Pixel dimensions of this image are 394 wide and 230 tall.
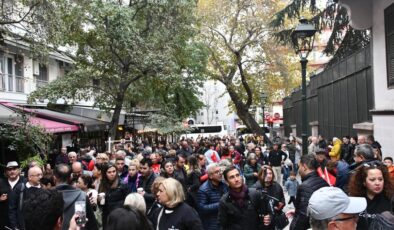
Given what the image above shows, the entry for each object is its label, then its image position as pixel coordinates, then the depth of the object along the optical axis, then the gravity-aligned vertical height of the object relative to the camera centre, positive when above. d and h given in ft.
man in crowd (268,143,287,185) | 52.80 -5.04
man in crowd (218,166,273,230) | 17.76 -3.57
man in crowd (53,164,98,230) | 17.20 -3.10
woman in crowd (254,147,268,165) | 47.98 -3.99
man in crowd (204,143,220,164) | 39.55 -3.45
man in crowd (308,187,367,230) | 9.78 -2.08
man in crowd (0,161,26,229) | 23.72 -3.36
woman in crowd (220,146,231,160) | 45.76 -3.69
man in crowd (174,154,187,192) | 29.77 -3.34
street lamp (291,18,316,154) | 32.27 +5.04
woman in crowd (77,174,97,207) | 21.60 -3.24
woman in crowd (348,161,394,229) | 16.05 -2.67
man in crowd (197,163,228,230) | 21.42 -3.71
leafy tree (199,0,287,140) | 103.96 +16.49
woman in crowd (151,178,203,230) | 15.43 -3.19
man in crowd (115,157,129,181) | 29.06 -3.14
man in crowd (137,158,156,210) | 25.56 -3.28
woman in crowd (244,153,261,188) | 32.96 -3.99
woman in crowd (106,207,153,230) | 11.44 -2.55
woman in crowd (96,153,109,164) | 30.22 -2.59
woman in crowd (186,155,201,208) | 22.79 -3.75
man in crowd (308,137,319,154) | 54.14 -3.72
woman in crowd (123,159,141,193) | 27.09 -3.37
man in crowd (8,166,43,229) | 23.70 -4.19
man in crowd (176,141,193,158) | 57.57 -3.76
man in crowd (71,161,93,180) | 25.87 -2.88
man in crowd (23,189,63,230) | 10.98 -2.17
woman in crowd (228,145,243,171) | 47.97 -4.45
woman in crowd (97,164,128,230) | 22.95 -3.67
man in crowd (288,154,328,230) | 17.63 -2.90
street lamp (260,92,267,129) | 96.77 +3.63
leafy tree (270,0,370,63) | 59.62 +11.66
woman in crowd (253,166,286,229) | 22.16 -3.40
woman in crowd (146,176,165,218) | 17.12 -3.52
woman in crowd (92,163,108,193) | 25.17 -3.08
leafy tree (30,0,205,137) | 57.77 +9.85
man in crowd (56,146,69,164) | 47.06 -3.88
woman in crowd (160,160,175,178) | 27.07 -3.06
